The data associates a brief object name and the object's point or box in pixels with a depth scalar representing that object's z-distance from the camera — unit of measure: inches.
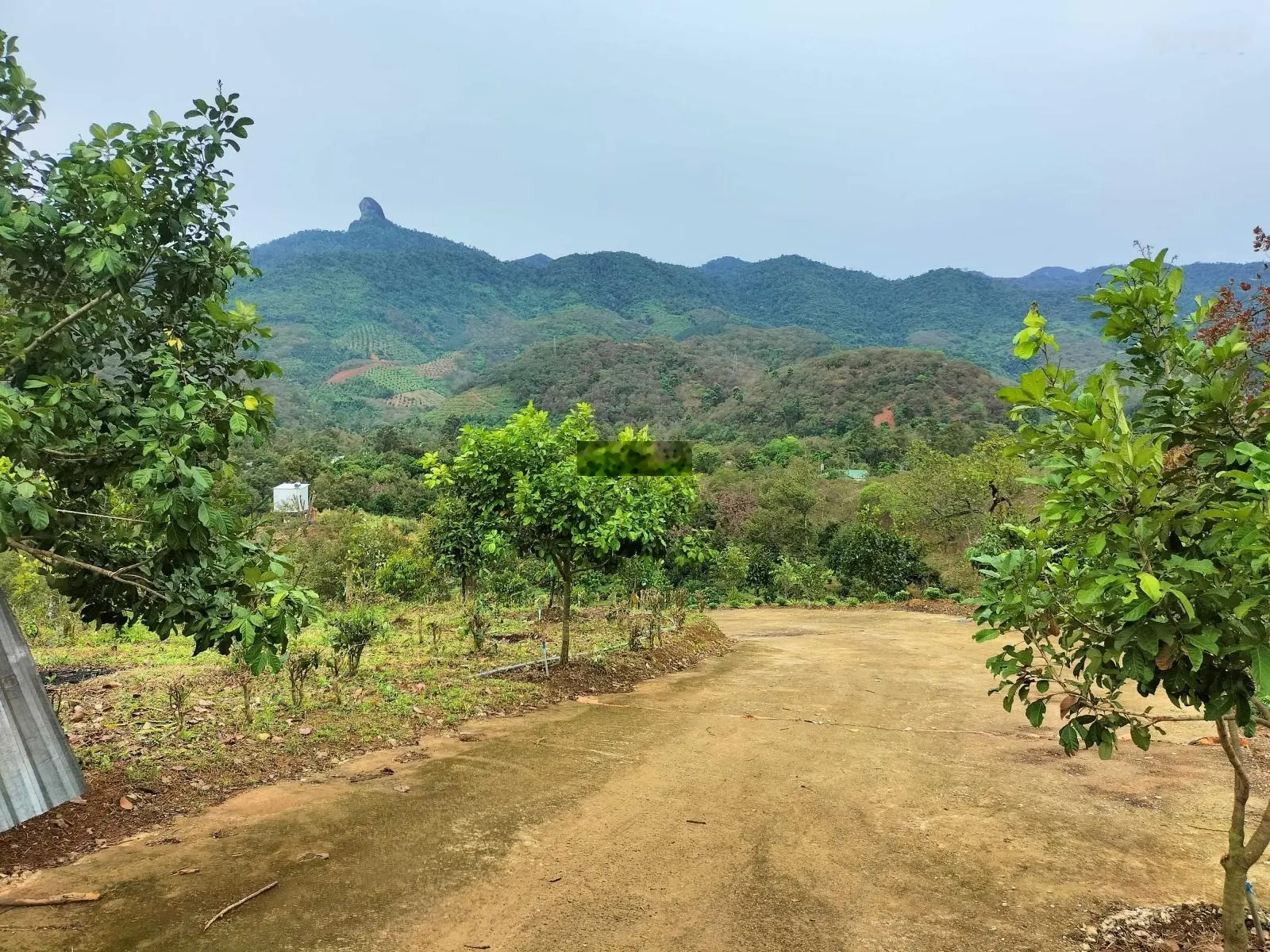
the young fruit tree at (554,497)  332.8
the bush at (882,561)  890.7
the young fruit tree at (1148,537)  83.0
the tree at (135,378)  128.6
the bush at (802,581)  922.1
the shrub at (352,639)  322.7
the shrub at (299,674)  280.1
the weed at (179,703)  247.6
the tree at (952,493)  764.6
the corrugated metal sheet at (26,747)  172.9
